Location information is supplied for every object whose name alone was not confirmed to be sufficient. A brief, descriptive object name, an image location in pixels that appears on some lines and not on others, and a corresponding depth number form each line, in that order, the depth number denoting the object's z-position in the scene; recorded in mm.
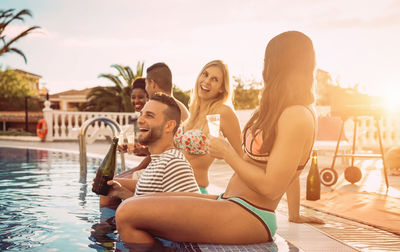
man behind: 4191
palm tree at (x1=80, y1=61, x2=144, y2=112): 33219
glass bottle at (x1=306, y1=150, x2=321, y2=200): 4846
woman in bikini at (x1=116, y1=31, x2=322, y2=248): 2143
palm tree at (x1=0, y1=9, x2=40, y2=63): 28283
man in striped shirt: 2584
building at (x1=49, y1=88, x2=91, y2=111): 66188
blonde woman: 3574
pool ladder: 5926
